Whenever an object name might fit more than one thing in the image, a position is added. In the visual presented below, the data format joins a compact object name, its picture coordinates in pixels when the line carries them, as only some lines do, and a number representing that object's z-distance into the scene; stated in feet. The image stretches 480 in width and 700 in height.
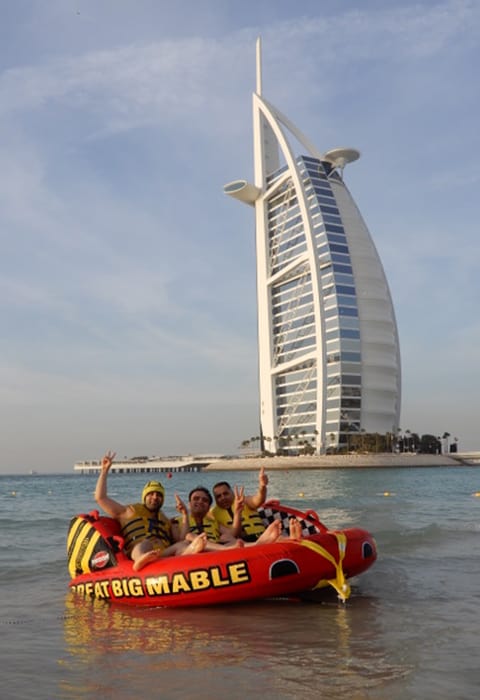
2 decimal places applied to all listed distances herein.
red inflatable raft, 23.41
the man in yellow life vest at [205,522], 25.95
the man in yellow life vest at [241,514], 27.17
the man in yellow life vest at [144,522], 25.20
